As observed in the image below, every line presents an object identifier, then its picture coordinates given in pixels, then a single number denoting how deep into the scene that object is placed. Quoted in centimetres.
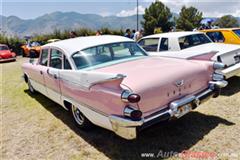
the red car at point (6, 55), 1806
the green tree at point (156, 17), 5147
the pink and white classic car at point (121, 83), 310
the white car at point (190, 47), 584
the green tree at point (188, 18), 5396
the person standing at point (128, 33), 1515
